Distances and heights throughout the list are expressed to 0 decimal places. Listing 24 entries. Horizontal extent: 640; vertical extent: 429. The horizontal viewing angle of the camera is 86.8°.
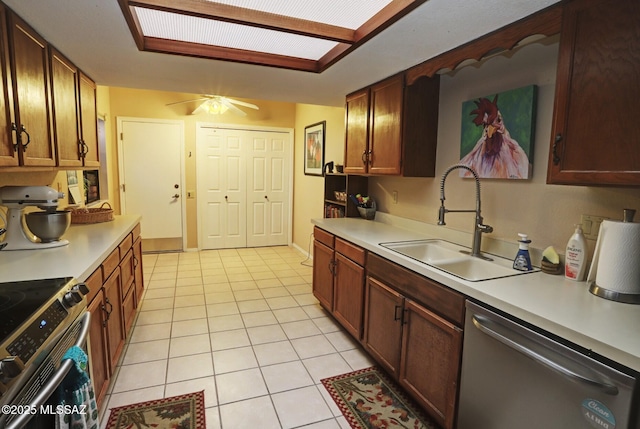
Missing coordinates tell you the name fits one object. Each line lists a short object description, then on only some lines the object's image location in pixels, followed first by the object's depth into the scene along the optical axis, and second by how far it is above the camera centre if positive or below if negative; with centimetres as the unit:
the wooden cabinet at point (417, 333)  160 -84
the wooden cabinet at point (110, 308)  174 -85
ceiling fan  445 +92
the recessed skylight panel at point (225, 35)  181 +83
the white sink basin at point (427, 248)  227 -47
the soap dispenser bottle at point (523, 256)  171 -37
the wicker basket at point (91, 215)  283 -37
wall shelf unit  346 -13
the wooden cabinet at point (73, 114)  210 +40
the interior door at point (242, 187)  541 -18
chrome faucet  197 -25
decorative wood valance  146 +71
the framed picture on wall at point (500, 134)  185 +29
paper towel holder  127 -41
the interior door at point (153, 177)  499 -5
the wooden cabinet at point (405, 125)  248 +41
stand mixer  185 -20
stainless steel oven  88 -54
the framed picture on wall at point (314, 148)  470 +42
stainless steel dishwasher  100 -68
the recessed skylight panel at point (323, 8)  165 +85
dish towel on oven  107 -74
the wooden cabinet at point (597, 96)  118 +33
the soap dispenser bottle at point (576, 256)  149 -32
